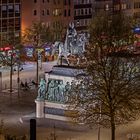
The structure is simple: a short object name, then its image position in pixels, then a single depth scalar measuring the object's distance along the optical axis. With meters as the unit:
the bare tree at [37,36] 86.76
